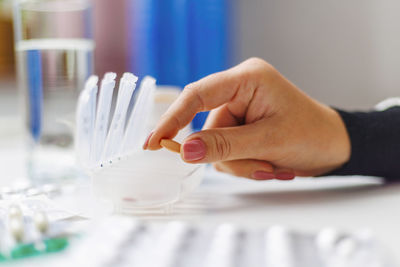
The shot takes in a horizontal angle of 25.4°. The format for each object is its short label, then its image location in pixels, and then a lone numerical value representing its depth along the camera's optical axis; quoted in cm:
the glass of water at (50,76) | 58
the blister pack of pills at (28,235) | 43
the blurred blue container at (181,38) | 82
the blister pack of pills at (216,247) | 43
